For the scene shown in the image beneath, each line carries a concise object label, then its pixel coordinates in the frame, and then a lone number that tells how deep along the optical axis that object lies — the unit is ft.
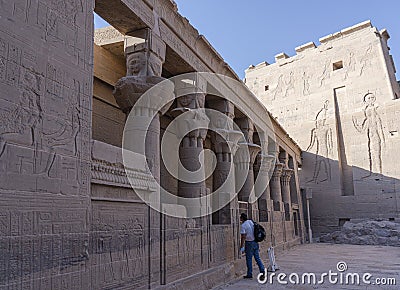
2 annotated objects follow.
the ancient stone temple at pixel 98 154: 10.32
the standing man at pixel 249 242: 22.38
